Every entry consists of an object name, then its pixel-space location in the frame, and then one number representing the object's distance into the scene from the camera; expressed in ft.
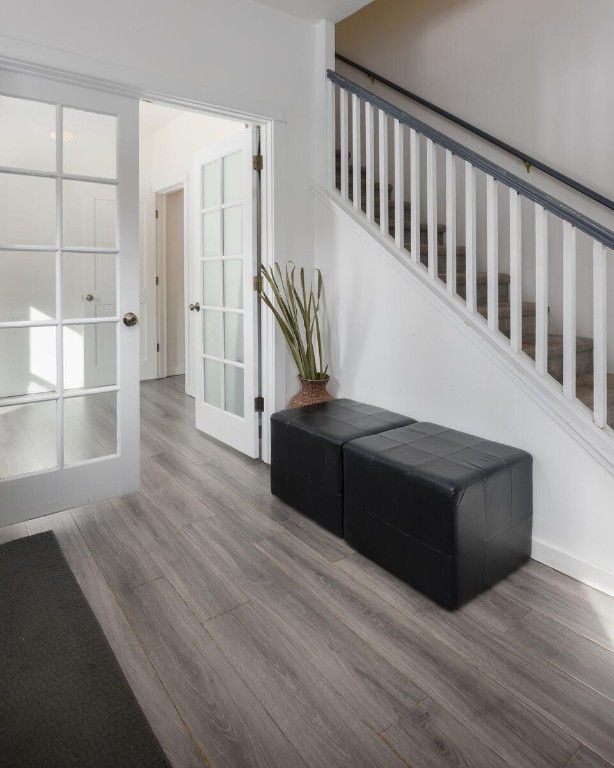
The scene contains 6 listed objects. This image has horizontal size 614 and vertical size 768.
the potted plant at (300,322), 9.78
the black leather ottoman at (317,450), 7.50
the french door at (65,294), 7.59
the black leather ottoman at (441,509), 5.85
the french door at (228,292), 10.42
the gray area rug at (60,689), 4.05
